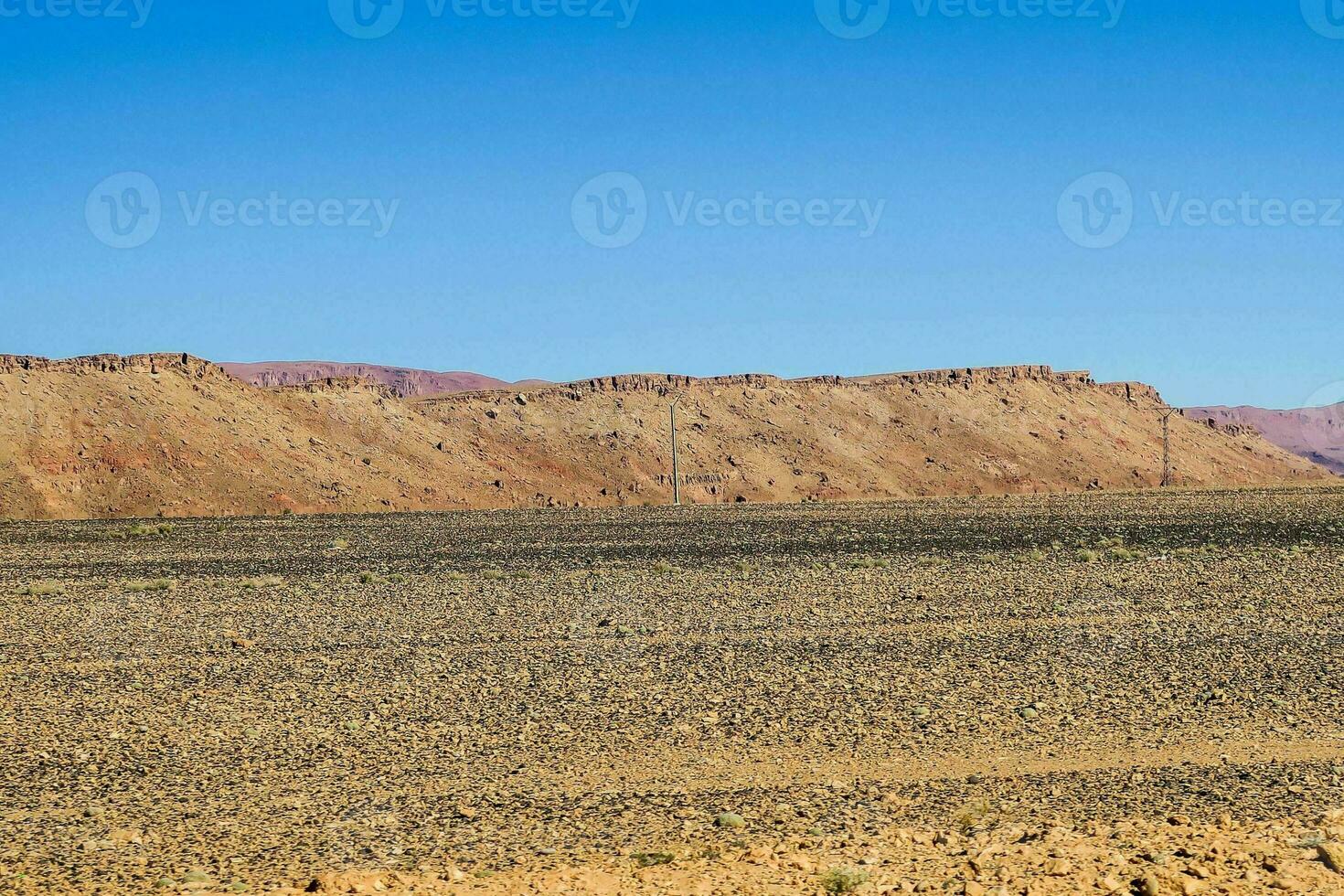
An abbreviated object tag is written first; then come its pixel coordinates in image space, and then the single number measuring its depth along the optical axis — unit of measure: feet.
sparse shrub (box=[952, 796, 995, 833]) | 29.91
